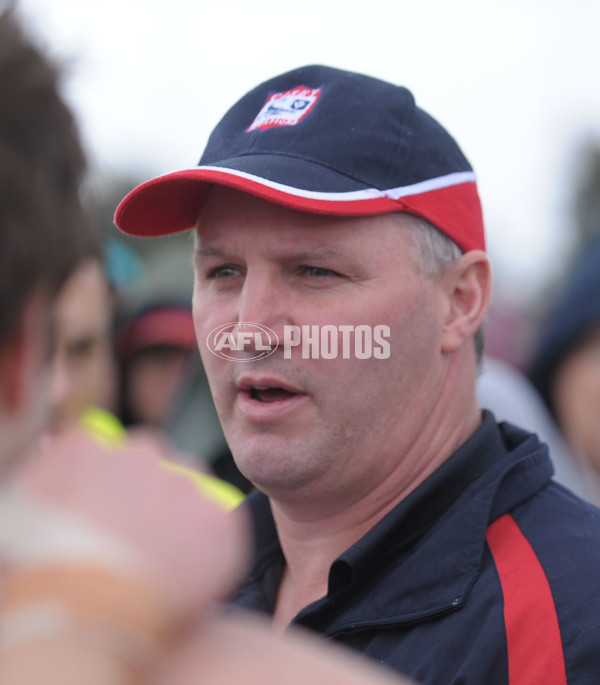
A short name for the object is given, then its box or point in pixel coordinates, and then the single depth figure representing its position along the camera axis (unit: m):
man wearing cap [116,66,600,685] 4.77
